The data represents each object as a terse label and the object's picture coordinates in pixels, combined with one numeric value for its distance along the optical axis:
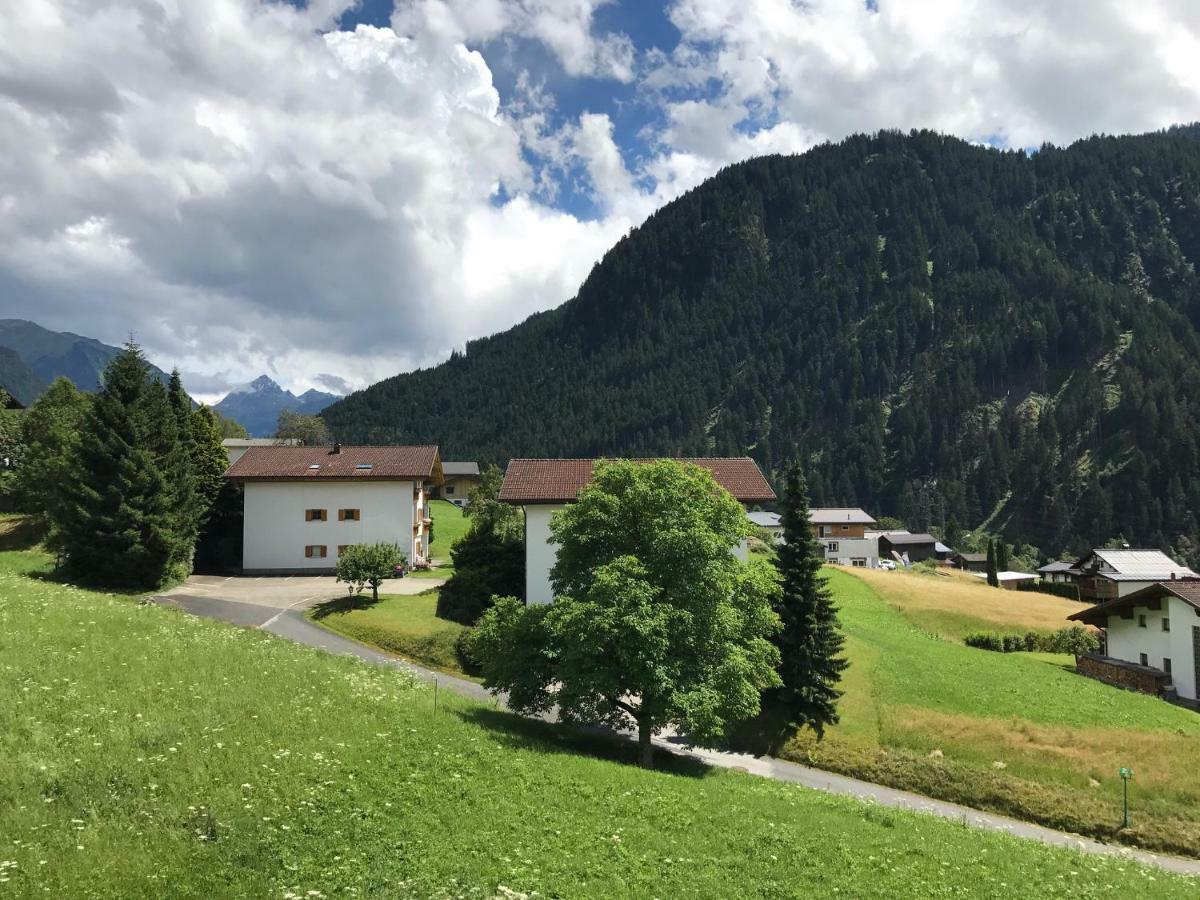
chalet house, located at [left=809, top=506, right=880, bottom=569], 114.50
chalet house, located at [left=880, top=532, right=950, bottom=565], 138.62
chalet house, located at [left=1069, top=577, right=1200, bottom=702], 42.75
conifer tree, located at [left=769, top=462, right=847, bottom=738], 31.53
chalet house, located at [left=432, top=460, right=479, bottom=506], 137.88
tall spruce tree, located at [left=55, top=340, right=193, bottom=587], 40.38
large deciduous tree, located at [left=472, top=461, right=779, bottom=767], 22.45
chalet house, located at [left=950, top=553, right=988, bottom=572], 135.12
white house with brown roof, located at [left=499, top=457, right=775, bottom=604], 41.84
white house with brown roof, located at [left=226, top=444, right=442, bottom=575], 53.72
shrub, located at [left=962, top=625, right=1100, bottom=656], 52.59
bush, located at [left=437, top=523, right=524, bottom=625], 41.03
